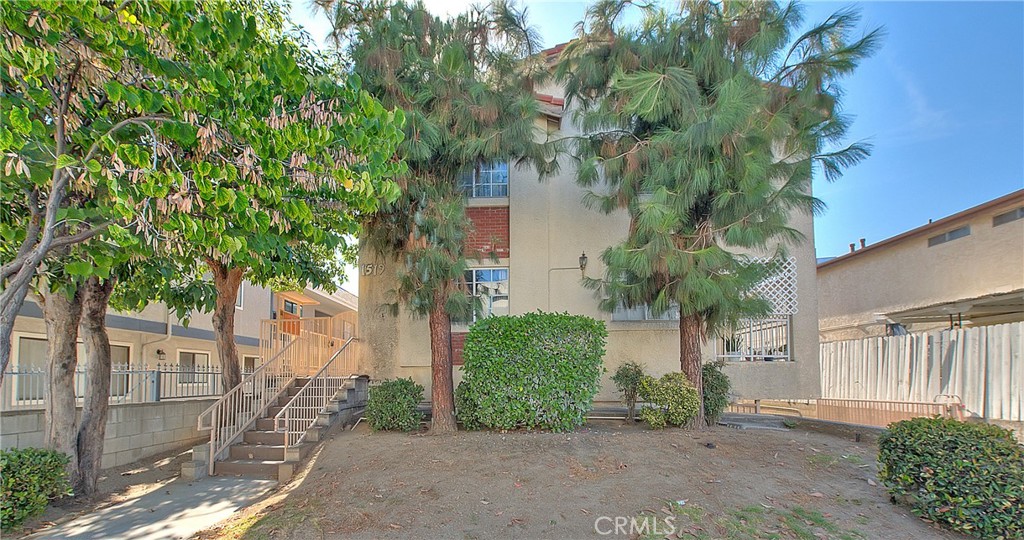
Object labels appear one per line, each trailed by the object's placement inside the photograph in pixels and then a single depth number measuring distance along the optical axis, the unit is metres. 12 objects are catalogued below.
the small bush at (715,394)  9.44
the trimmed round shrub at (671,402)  8.70
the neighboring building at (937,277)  12.30
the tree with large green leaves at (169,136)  4.46
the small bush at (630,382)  9.69
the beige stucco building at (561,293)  11.24
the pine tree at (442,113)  8.26
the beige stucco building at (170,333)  11.47
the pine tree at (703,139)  7.69
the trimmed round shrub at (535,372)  8.57
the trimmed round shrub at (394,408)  9.10
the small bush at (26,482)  5.61
